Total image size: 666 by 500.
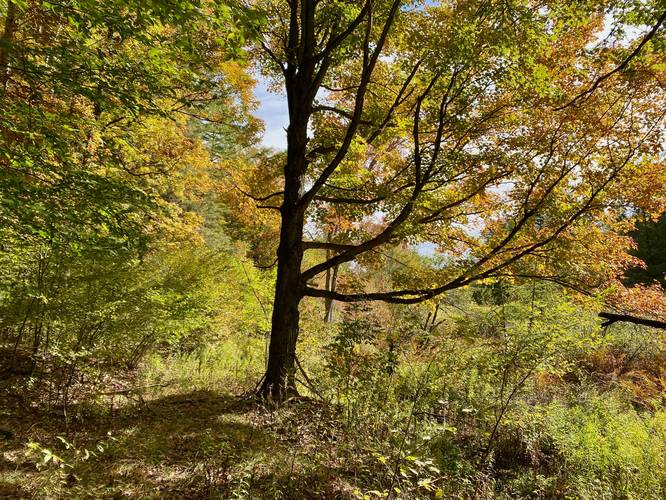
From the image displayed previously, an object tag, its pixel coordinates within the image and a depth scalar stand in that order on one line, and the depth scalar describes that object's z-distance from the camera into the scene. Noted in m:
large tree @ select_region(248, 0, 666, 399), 4.03
